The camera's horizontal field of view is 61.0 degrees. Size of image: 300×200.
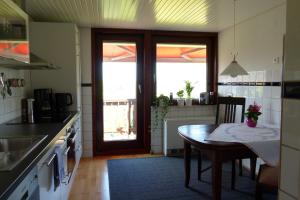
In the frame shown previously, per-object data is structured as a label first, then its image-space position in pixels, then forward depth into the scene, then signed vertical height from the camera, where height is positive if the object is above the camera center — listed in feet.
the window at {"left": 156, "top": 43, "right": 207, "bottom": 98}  14.49 +1.17
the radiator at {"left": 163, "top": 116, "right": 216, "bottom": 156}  13.58 -2.47
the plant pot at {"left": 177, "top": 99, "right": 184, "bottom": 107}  14.34 -0.81
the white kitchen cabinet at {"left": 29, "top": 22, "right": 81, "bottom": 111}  10.96 +1.53
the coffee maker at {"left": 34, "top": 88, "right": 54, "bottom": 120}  10.16 -0.66
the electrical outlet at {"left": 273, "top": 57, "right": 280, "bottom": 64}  9.71 +1.06
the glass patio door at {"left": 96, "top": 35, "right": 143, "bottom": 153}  13.88 -0.35
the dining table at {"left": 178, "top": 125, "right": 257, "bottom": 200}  7.16 -1.87
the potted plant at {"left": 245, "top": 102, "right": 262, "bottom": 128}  9.02 -0.99
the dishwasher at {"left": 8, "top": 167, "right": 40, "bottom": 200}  3.47 -1.53
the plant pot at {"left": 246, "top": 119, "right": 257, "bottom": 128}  9.19 -1.28
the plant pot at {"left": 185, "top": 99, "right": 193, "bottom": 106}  14.39 -0.81
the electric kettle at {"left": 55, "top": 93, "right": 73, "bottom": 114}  10.66 -0.59
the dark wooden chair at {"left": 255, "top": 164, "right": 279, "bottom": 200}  6.69 -2.49
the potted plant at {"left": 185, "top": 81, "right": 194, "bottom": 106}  14.40 -0.19
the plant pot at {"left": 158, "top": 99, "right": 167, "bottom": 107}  13.81 -0.83
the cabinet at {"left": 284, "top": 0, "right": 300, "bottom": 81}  2.28 +0.41
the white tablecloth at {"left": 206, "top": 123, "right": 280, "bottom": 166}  6.91 -1.51
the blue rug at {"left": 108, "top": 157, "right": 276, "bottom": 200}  9.02 -3.79
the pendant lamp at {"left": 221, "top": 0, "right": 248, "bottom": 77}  8.59 +0.56
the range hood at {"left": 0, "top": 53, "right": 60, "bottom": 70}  8.13 +0.81
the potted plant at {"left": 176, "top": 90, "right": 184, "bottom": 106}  14.34 -0.64
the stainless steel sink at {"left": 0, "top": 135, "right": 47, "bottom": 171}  4.74 -1.32
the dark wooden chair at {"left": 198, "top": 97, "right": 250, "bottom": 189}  10.92 -0.81
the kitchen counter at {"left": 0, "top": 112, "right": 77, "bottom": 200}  3.30 -1.20
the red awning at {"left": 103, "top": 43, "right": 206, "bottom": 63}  13.92 +1.98
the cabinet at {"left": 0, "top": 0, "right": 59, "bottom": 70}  6.03 +1.45
